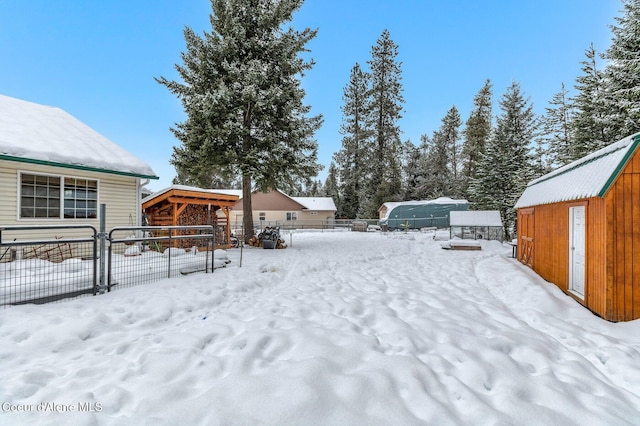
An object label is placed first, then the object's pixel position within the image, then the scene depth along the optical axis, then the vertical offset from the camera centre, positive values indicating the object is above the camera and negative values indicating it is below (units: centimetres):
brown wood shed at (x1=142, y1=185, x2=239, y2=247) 1030 +25
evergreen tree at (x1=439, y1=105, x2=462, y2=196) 4109 +1153
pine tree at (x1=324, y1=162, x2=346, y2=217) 4091 +427
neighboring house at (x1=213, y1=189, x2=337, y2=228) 3338 +32
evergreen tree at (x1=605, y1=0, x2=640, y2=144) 1067 +557
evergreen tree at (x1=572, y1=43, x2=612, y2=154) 1297 +473
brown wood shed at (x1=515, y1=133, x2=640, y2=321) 454 -27
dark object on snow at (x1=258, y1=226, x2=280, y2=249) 1240 -106
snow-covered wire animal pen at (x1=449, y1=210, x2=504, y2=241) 1659 -56
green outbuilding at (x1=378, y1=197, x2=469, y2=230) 2795 +20
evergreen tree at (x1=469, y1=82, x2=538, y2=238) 2028 +403
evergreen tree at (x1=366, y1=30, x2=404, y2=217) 3603 +1301
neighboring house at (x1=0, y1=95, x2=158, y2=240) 738 +119
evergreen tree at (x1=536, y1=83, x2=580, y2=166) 2169 +815
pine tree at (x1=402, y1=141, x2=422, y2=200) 3881 +643
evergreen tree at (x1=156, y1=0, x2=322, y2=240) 1141 +480
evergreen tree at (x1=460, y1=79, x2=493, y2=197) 3244 +1008
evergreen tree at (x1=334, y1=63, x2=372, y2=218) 3769 +1063
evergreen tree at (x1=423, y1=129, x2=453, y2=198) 3784 +570
